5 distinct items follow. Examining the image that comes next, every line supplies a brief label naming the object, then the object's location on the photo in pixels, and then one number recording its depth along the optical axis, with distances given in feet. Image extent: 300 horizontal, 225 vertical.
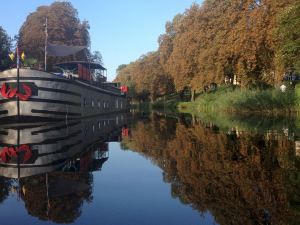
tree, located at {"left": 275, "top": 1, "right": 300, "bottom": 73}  54.56
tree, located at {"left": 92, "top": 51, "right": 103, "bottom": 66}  172.43
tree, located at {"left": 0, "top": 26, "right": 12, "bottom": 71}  114.30
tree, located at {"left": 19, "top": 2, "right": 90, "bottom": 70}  126.35
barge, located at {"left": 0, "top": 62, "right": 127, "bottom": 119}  56.49
